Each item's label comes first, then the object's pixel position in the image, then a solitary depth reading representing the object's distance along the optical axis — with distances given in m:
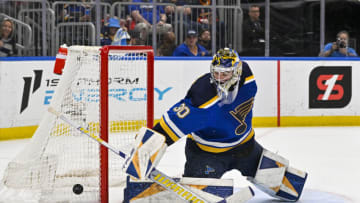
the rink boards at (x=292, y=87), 12.37
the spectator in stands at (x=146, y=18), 12.45
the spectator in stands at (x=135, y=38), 12.43
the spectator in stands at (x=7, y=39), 11.18
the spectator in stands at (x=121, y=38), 12.02
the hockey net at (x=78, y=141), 6.07
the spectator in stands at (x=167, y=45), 12.72
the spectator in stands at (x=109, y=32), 12.16
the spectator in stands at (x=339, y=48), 13.49
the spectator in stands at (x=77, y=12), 11.94
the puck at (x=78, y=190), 6.39
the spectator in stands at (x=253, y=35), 13.21
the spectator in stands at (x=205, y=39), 12.90
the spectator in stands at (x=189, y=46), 12.75
